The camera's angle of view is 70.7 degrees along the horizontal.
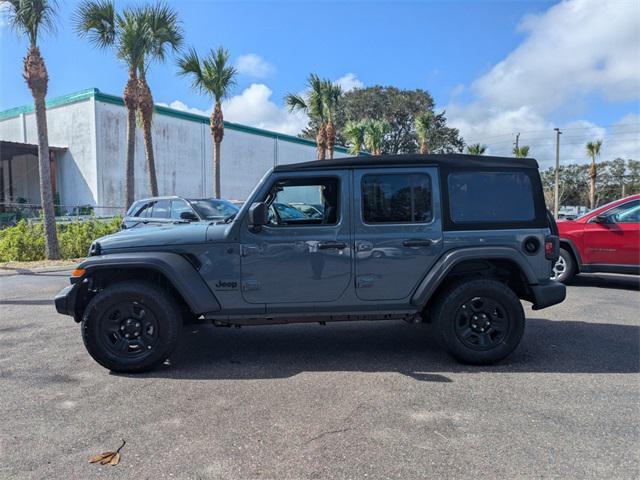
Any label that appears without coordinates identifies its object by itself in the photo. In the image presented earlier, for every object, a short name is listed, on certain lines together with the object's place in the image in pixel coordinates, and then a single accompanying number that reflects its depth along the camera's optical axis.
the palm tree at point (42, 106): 12.28
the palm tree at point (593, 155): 41.91
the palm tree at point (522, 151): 45.12
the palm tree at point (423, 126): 31.94
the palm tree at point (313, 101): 23.31
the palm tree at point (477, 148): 42.69
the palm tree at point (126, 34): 13.41
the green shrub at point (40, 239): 12.95
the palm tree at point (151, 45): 13.81
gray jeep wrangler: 4.11
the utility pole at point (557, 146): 41.66
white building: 24.41
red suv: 7.56
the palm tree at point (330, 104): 23.64
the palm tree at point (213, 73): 16.95
